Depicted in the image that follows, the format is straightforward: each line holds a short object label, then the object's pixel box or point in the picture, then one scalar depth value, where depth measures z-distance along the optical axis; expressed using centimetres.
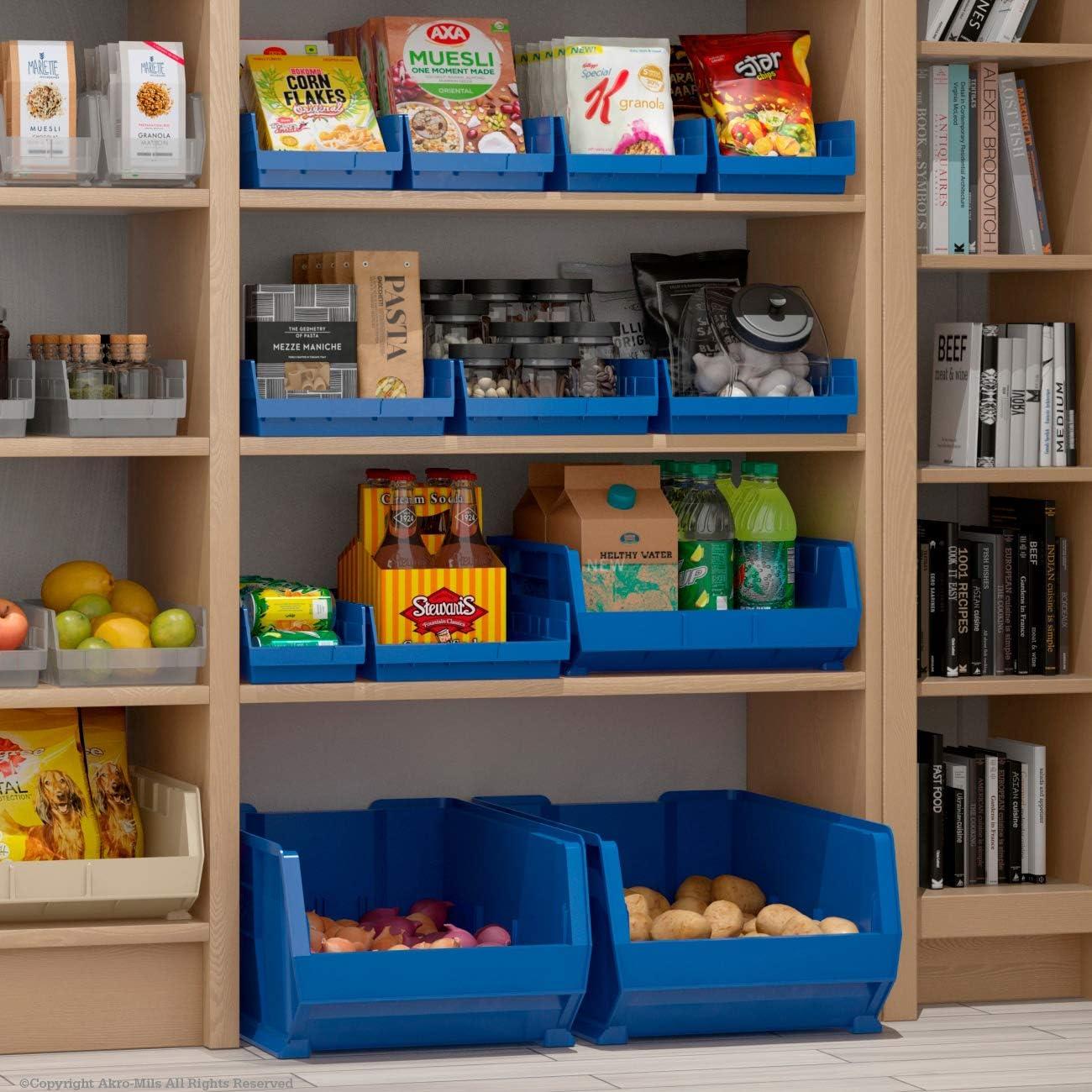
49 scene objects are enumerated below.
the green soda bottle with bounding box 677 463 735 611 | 613
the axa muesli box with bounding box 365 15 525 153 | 591
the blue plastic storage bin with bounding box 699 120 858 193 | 601
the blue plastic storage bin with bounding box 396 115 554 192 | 582
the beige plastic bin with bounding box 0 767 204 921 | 552
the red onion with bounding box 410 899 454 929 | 623
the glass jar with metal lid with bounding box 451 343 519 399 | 591
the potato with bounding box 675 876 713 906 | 638
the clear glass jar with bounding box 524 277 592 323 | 614
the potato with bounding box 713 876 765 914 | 630
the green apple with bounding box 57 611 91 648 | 563
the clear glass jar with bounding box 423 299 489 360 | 603
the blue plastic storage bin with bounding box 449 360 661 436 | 584
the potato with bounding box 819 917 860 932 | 578
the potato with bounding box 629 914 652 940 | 582
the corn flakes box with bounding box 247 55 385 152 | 576
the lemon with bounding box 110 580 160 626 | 584
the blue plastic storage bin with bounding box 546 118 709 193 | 590
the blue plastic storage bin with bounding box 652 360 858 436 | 596
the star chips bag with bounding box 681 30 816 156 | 609
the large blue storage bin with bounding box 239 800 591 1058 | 538
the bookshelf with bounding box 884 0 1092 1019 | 610
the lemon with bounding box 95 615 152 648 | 565
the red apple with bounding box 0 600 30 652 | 561
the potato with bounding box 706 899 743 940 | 590
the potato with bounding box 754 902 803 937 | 584
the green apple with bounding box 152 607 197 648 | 567
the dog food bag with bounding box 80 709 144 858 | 586
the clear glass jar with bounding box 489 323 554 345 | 600
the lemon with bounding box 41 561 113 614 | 588
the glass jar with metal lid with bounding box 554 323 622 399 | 604
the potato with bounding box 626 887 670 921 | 620
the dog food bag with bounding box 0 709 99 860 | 571
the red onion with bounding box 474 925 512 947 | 575
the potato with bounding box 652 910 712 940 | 581
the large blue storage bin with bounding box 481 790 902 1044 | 558
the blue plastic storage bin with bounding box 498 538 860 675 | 593
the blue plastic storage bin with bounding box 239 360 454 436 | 571
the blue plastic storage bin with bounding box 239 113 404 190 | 571
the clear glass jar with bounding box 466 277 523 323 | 611
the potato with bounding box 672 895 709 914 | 619
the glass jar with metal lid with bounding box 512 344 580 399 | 595
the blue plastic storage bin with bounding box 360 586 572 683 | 579
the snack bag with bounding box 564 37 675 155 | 596
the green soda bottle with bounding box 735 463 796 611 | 616
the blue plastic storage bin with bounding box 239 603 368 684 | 571
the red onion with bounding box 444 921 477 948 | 570
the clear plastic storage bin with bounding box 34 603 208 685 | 558
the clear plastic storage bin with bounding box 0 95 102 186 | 552
